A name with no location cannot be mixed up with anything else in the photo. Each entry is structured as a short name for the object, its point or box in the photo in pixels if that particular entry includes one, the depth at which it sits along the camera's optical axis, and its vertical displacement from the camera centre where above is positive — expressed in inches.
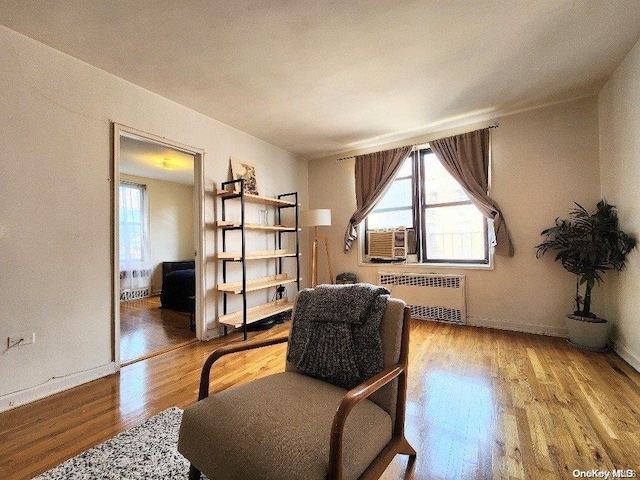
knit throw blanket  50.4 -17.7
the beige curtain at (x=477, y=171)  130.6 +34.5
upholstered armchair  34.6 -26.3
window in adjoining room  219.1 +18.7
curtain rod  132.5 +54.2
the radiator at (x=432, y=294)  142.6 -28.3
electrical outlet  76.1 -25.8
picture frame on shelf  140.9 +36.5
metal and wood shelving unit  126.2 -8.1
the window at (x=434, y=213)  144.8 +15.5
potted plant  99.0 -5.7
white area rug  51.5 -42.5
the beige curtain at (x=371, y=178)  158.6 +38.0
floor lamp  157.5 +13.2
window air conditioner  159.8 -1.4
